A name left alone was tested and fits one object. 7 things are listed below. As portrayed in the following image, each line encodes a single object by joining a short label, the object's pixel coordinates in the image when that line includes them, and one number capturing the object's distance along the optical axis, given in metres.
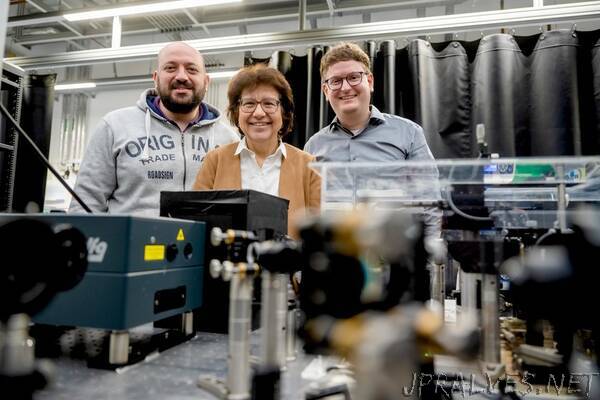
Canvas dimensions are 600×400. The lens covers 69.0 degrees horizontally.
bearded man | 1.83
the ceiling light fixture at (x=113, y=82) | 4.15
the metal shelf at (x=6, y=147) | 2.32
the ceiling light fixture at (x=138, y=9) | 2.25
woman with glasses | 1.52
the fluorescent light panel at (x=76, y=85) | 4.13
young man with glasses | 1.85
